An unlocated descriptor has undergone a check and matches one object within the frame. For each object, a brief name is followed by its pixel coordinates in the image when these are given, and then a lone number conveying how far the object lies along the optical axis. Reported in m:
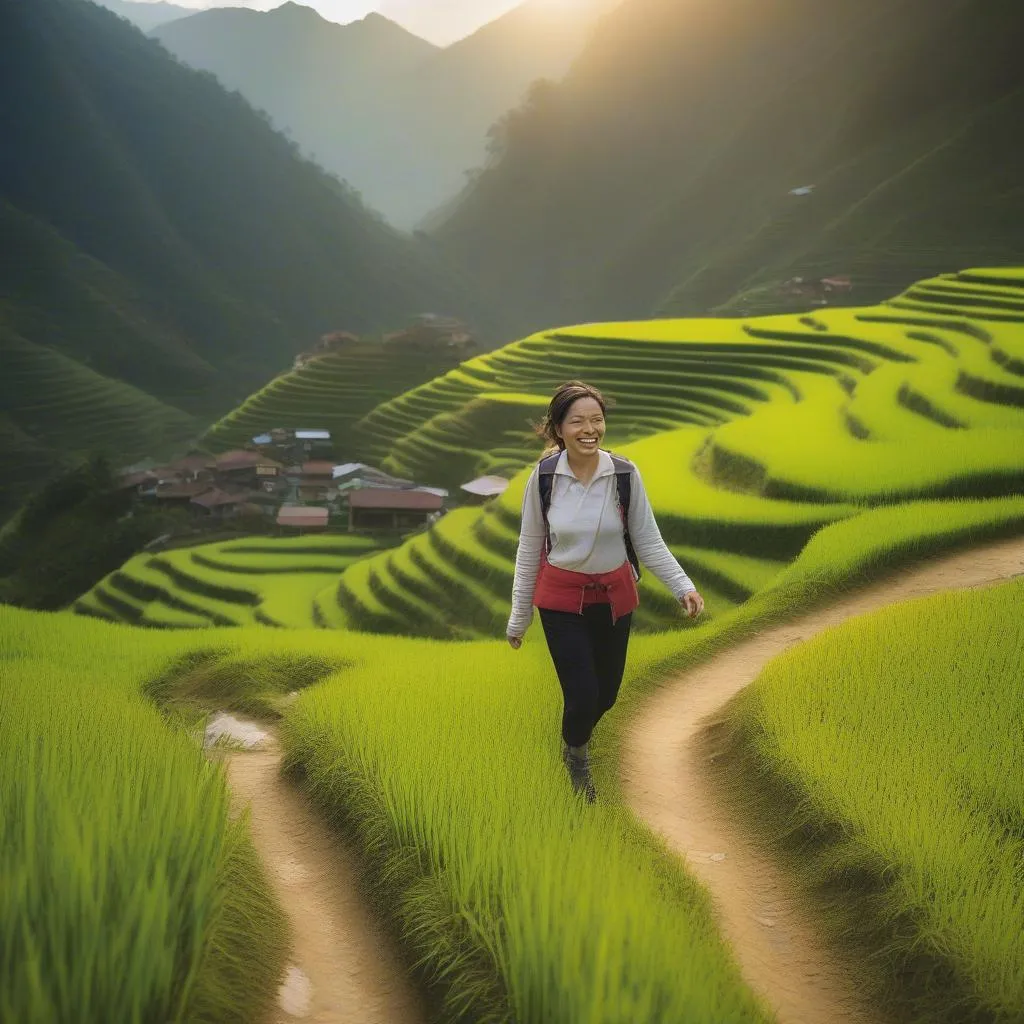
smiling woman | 3.22
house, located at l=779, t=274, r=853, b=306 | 44.50
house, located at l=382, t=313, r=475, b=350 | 51.28
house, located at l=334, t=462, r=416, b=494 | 29.20
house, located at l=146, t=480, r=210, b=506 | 32.69
